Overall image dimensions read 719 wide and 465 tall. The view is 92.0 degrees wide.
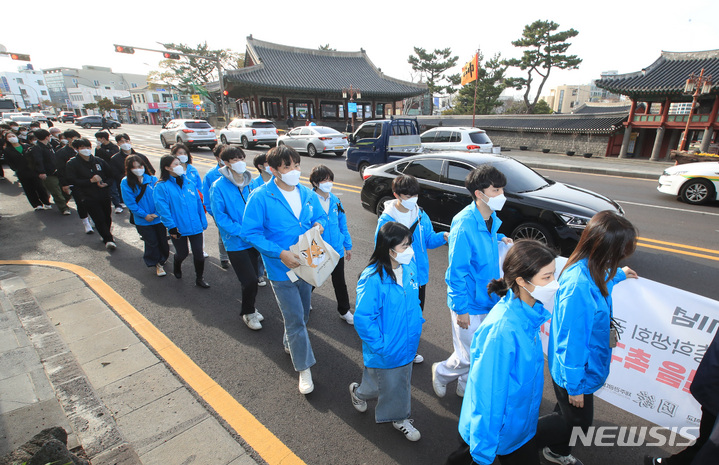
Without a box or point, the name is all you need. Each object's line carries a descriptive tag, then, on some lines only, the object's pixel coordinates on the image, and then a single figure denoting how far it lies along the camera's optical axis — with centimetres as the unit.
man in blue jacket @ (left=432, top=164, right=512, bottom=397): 251
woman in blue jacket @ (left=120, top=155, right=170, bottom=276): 480
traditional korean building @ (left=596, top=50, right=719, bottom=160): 1590
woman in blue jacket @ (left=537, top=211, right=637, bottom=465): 184
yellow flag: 1876
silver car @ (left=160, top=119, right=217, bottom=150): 1881
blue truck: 1173
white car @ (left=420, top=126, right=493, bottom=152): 1289
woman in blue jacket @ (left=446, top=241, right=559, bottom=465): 163
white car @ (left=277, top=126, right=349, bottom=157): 1700
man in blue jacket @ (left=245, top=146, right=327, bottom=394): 275
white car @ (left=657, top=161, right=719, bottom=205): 820
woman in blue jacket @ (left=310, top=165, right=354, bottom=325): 353
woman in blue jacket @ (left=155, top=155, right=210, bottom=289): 441
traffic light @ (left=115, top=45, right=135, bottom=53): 1994
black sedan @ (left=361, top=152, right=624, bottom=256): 501
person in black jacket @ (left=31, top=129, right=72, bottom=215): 758
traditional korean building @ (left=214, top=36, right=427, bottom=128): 2966
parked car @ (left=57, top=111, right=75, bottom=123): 4722
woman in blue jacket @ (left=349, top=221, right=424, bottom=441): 209
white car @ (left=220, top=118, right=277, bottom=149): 1966
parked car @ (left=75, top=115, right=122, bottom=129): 4020
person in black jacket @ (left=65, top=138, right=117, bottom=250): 574
